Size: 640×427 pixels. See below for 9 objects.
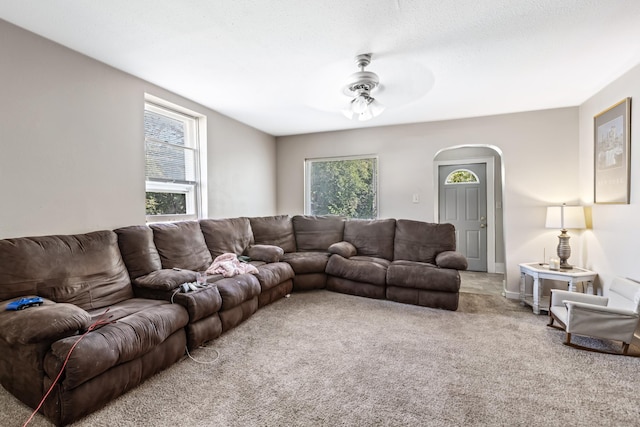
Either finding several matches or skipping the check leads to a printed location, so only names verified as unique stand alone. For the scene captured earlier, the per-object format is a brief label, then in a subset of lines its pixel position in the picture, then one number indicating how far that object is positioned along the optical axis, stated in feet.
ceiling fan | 7.91
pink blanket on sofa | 9.40
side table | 9.67
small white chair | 7.01
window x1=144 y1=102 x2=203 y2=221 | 10.19
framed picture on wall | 8.48
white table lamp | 10.31
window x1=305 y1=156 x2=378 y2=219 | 15.44
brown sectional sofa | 4.85
